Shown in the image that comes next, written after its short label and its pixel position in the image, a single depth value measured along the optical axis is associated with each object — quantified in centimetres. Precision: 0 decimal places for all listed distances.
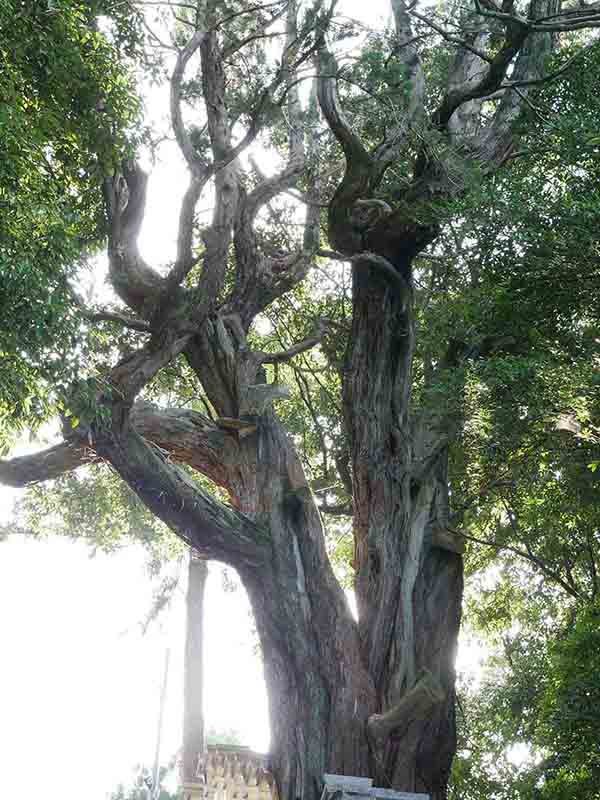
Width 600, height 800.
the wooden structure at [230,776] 802
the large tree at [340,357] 662
